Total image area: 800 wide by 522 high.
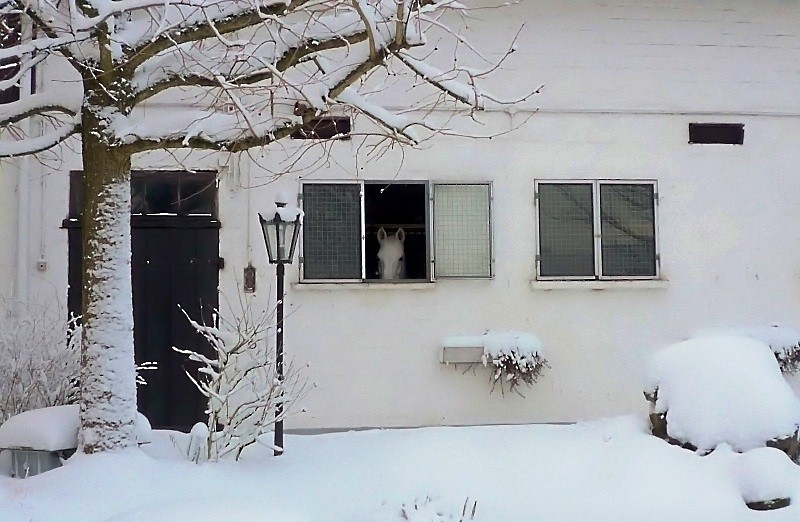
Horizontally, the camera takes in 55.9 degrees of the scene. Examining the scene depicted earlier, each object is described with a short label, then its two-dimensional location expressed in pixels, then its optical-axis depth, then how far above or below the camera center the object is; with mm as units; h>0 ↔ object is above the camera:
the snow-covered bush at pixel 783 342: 7746 -575
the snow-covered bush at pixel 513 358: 7527 -687
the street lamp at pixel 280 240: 6234 +422
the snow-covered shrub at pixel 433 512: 4895 -1474
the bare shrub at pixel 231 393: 5680 -830
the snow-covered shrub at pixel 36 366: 6277 -625
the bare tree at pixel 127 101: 5020 +1341
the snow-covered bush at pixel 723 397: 5723 -878
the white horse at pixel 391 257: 7941 +348
